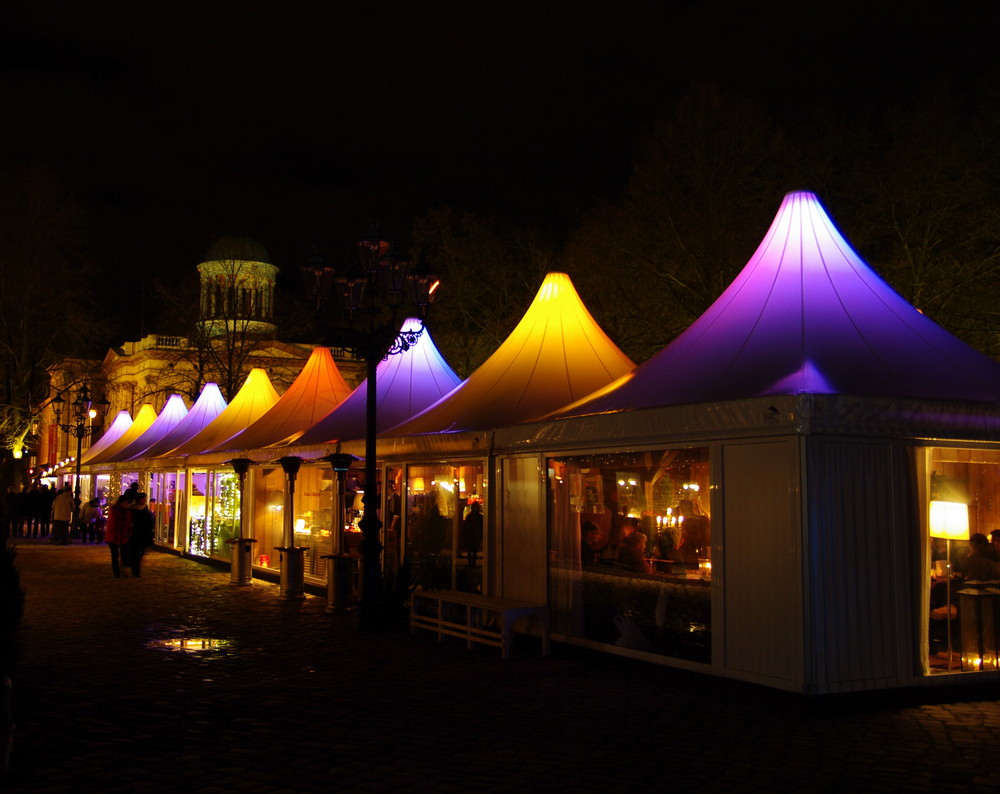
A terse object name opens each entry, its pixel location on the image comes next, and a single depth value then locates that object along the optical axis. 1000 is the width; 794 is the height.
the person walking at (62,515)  28.55
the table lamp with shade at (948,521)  8.59
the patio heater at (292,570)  15.77
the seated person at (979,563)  8.87
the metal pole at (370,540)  12.26
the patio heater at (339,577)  14.22
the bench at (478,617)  10.38
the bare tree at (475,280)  32.25
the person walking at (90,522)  30.28
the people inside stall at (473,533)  12.68
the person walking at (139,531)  18.92
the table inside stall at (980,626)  8.55
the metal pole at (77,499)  31.72
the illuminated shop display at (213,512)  22.02
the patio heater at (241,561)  17.84
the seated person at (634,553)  9.82
